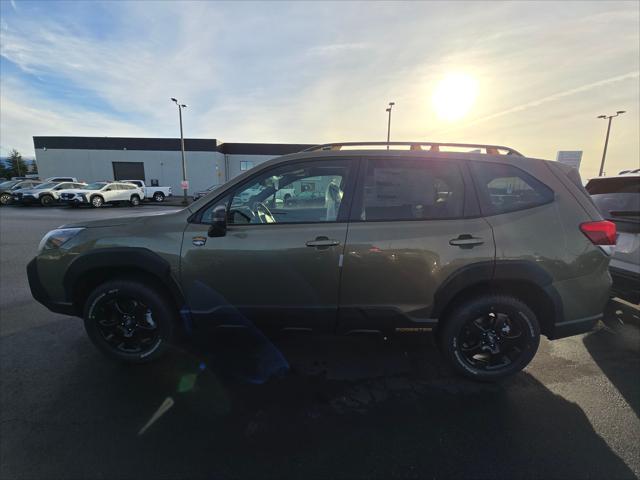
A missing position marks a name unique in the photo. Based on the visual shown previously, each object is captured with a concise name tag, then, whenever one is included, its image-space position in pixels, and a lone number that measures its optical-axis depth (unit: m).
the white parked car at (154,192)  26.14
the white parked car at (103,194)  19.34
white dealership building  33.38
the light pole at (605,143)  25.65
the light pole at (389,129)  25.24
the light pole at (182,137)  25.45
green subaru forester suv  2.39
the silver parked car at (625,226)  3.21
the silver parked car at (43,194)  19.75
